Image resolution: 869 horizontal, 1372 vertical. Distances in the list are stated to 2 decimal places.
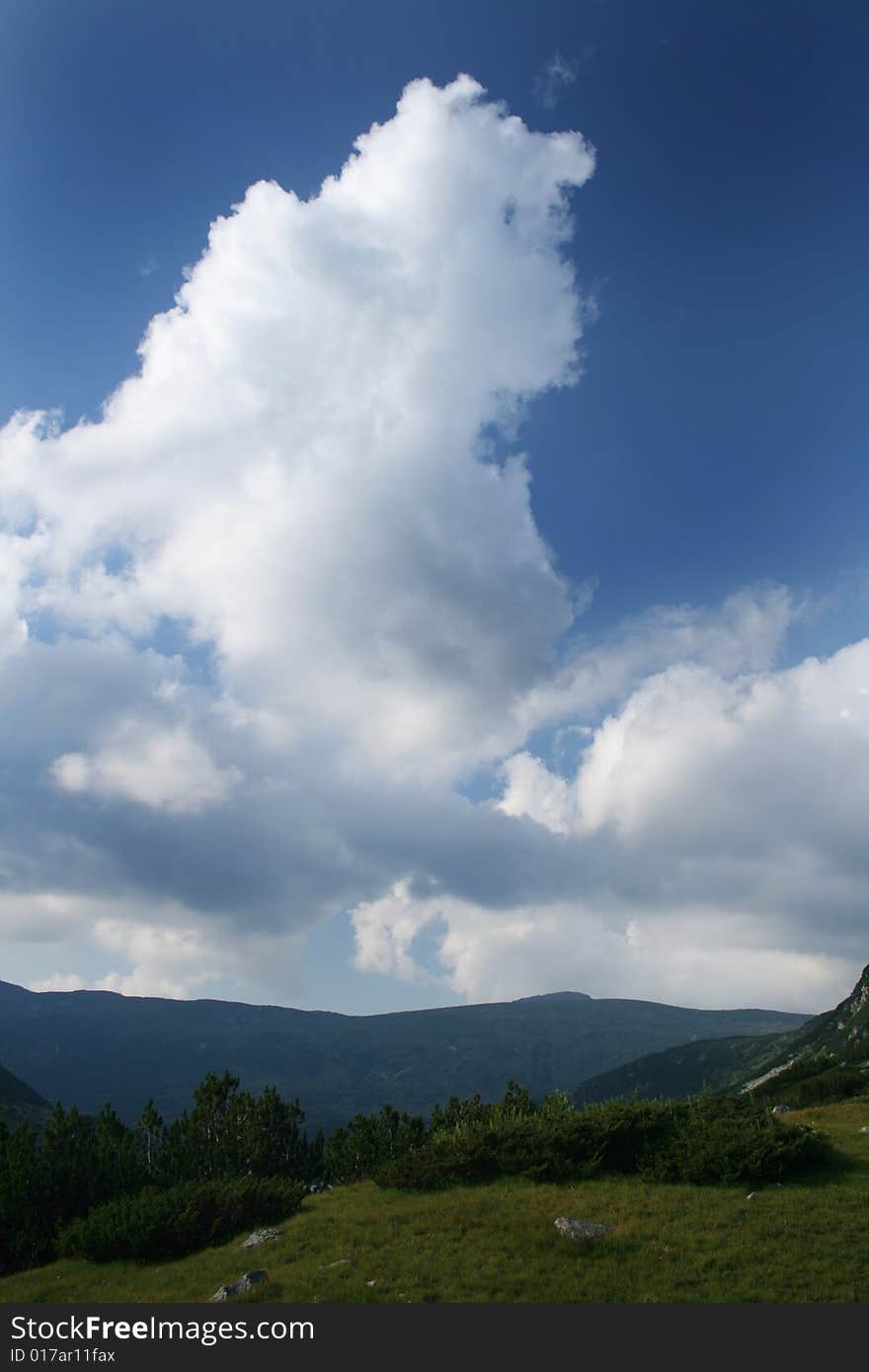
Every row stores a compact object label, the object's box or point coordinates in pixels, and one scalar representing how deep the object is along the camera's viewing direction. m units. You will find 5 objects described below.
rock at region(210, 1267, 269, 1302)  22.38
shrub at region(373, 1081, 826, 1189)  29.58
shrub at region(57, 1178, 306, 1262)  29.28
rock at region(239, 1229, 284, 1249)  28.05
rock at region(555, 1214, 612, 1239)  24.27
